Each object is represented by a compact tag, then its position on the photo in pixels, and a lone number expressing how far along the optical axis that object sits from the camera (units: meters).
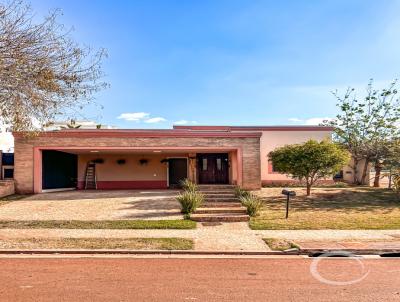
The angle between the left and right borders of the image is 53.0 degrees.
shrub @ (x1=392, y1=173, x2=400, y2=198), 19.39
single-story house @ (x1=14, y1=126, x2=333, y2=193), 21.22
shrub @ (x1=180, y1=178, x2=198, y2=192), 18.42
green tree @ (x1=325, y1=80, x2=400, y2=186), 27.45
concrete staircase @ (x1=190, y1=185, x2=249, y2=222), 14.62
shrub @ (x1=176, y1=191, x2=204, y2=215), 15.53
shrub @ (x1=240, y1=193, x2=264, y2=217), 15.27
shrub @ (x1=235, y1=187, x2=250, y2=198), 17.73
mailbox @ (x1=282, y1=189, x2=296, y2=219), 14.41
